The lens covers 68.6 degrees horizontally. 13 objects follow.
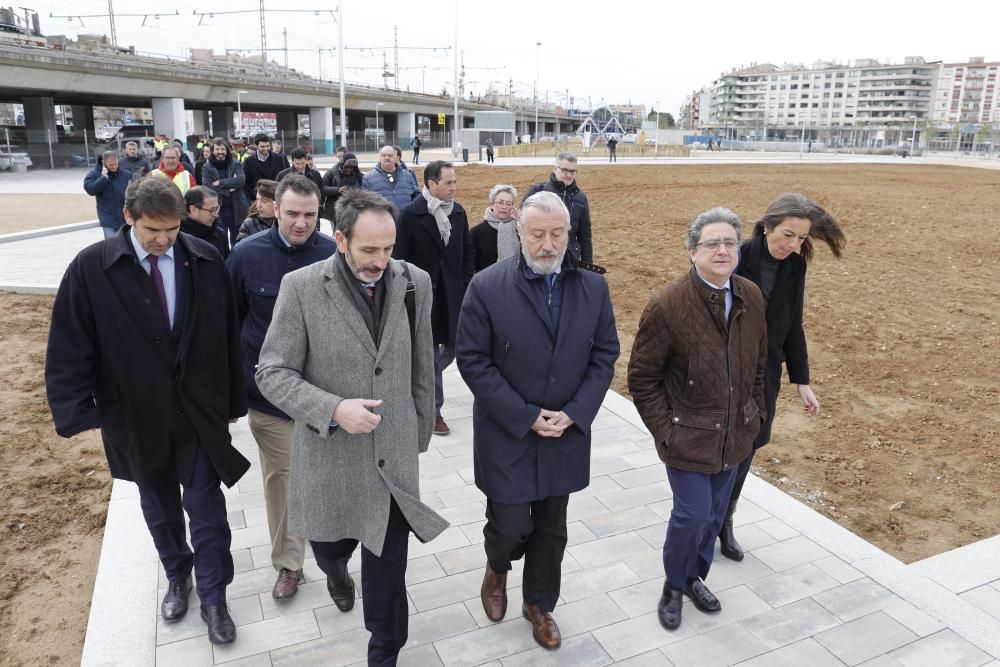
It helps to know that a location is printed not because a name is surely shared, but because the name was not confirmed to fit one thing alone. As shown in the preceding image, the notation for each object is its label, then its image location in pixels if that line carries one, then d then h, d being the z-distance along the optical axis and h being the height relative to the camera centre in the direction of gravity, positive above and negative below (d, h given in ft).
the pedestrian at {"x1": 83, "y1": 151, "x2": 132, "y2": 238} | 32.09 -1.44
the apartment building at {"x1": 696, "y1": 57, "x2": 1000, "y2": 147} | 453.99 +47.00
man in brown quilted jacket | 10.84 -3.11
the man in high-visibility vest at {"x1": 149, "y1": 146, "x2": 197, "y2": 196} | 31.07 -0.42
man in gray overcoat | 9.16 -2.90
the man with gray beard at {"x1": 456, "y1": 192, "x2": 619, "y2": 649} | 10.21 -2.81
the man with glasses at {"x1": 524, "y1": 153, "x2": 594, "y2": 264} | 23.27 -1.14
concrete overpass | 116.78 +13.39
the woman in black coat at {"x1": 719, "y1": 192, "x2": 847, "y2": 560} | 11.91 -1.63
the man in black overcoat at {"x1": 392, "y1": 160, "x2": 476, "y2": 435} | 17.83 -1.99
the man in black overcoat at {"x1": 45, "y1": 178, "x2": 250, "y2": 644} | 10.14 -3.04
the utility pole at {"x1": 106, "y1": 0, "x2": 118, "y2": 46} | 169.05 +31.01
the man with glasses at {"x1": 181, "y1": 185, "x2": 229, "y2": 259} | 16.57 -1.23
